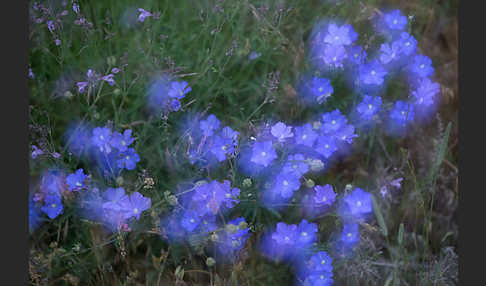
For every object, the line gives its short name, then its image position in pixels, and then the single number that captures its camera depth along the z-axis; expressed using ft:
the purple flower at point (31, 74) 9.76
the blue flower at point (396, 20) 11.10
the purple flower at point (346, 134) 10.33
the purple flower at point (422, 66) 10.96
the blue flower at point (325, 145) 9.90
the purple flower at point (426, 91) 10.94
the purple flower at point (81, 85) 9.11
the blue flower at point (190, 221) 8.91
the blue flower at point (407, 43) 10.80
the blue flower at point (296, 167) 9.29
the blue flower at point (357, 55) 11.01
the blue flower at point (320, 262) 9.04
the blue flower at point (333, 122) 10.37
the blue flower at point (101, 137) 9.43
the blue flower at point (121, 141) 9.49
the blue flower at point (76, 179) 9.11
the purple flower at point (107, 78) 9.14
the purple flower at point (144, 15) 9.70
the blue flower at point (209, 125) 9.74
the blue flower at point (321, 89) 10.43
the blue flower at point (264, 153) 9.11
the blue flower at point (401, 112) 10.93
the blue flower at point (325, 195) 9.46
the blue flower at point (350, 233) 9.33
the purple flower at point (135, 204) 8.79
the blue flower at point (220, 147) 9.29
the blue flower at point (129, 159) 9.45
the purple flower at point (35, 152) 9.00
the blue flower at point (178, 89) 9.97
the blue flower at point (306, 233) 9.29
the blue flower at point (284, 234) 9.36
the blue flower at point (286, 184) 9.21
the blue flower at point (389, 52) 10.91
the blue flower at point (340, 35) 10.86
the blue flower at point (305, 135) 9.95
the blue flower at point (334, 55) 10.81
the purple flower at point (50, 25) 9.48
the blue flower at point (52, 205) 9.16
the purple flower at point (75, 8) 9.44
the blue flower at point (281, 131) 9.40
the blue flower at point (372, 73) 10.66
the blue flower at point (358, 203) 9.54
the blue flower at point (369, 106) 10.57
